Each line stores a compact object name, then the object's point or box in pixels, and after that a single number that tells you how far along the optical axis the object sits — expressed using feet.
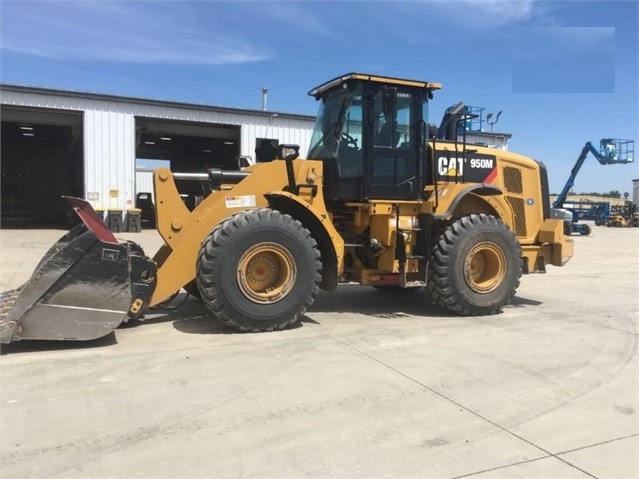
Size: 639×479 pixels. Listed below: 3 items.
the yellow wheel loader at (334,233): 16.74
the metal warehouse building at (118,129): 71.77
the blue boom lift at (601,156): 98.99
